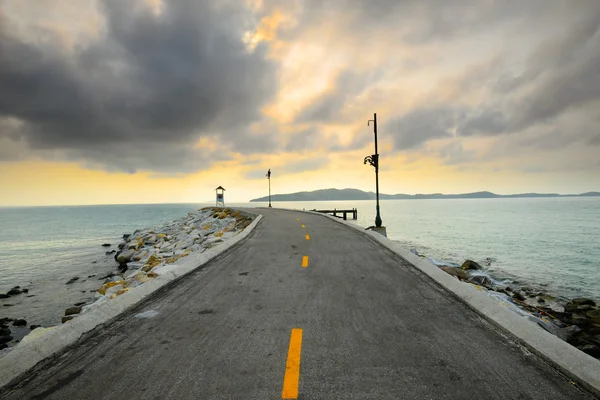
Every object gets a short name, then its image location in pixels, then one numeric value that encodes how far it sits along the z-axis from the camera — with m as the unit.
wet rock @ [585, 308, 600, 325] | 11.09
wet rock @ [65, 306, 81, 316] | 11.57
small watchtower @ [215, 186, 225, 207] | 60.97
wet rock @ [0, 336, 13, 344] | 11.05
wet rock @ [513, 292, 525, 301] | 13.77
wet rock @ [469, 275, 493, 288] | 15.55
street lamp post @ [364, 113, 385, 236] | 20.31
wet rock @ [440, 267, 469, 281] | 13.17
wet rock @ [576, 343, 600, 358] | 7.79
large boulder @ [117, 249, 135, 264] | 24.12
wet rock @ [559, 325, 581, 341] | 8.60
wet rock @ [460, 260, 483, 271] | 19.05
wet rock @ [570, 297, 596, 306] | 13.95
